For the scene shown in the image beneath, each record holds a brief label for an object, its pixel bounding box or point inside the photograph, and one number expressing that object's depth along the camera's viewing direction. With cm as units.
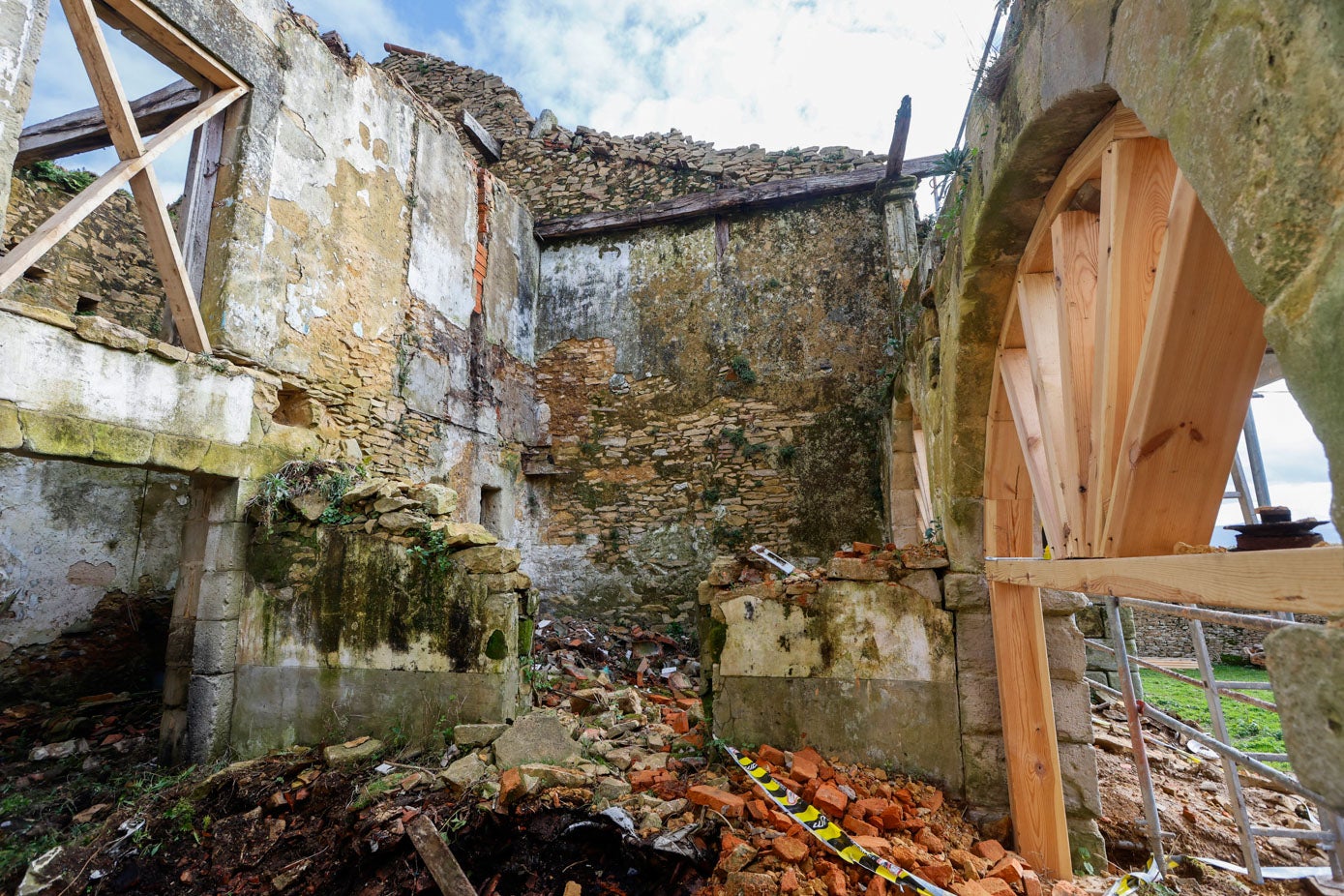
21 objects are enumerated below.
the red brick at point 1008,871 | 292
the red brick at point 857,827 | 311
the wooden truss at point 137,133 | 378
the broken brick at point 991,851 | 314
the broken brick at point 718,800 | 324
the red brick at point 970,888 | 272
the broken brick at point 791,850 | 286
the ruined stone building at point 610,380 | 162
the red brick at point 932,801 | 338
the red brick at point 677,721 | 461
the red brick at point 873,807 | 322
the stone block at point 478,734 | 398
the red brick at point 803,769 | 348
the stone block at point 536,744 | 379
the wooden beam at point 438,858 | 292
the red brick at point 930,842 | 305
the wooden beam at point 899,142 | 676
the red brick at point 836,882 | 269
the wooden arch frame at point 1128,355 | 148
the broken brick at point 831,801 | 324
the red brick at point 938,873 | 278
